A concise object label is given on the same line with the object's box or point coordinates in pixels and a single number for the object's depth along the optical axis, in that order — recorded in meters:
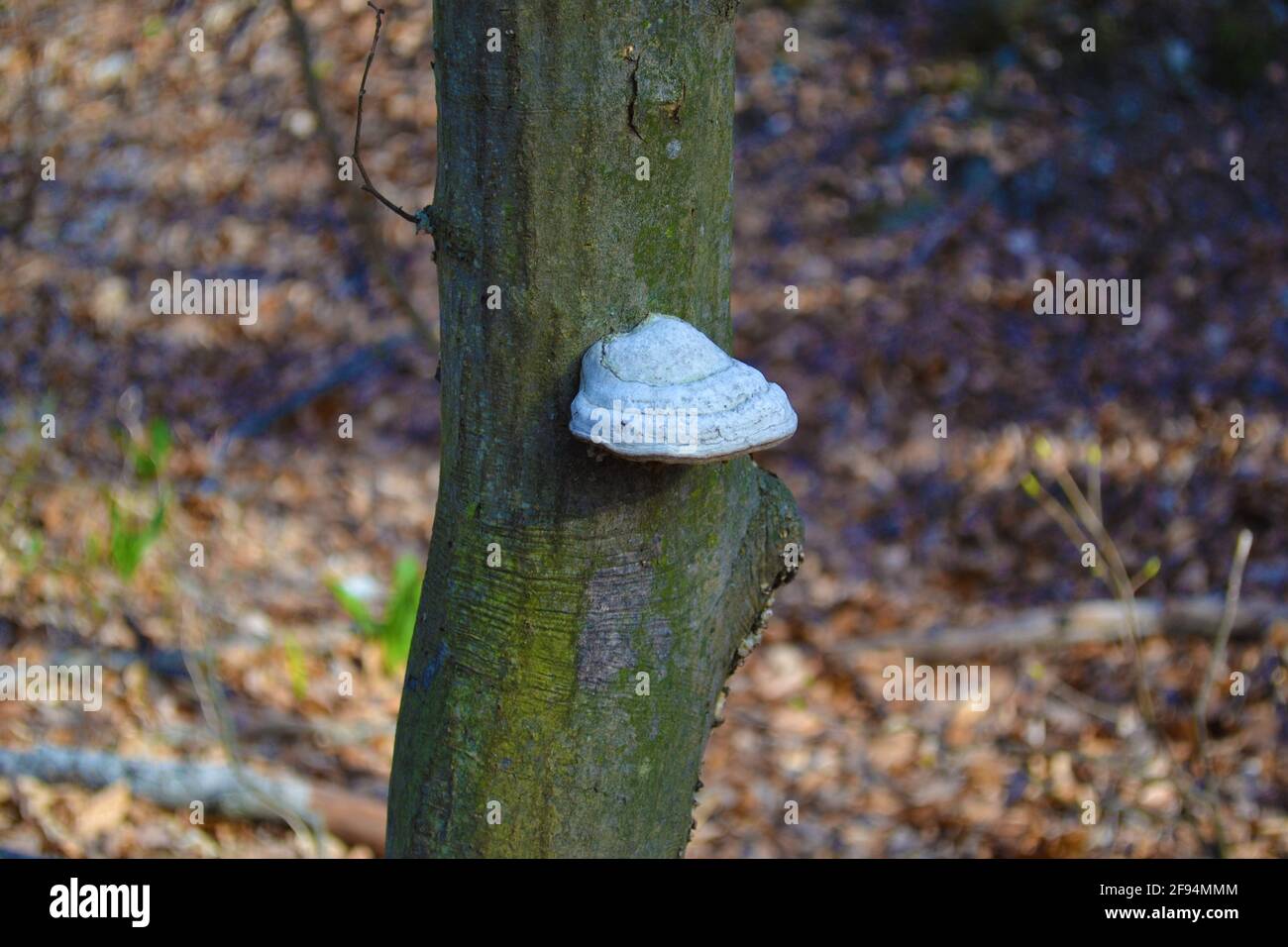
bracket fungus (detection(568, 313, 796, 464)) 1.45
